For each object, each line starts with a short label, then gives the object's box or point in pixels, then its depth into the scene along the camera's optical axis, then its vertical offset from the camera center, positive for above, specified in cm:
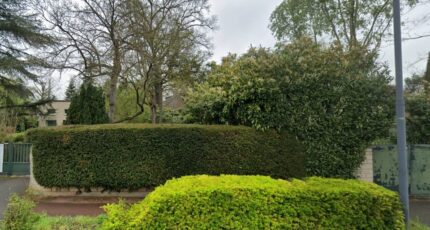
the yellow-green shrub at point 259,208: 389 -118
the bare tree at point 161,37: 1575 +477
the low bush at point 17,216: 418 -133
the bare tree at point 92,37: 1495 +429
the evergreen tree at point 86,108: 1146 +50
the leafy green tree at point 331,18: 1983 +704
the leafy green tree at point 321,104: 796 +42
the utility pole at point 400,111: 449 +13
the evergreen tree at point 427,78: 1011 +213
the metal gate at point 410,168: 836 -135
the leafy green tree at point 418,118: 926 +4
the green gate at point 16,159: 1238 -155
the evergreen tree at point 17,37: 1628 +462
